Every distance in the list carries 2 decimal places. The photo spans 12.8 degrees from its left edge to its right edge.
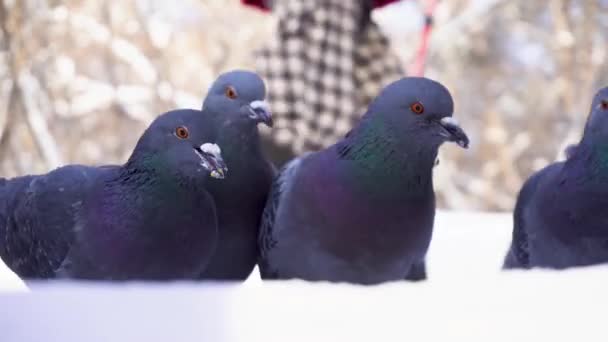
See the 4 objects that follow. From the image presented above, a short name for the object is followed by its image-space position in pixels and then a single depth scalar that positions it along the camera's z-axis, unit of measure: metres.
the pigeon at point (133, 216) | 1.45
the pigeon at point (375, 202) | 1.50
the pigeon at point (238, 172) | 1.53
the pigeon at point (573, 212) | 1.51
